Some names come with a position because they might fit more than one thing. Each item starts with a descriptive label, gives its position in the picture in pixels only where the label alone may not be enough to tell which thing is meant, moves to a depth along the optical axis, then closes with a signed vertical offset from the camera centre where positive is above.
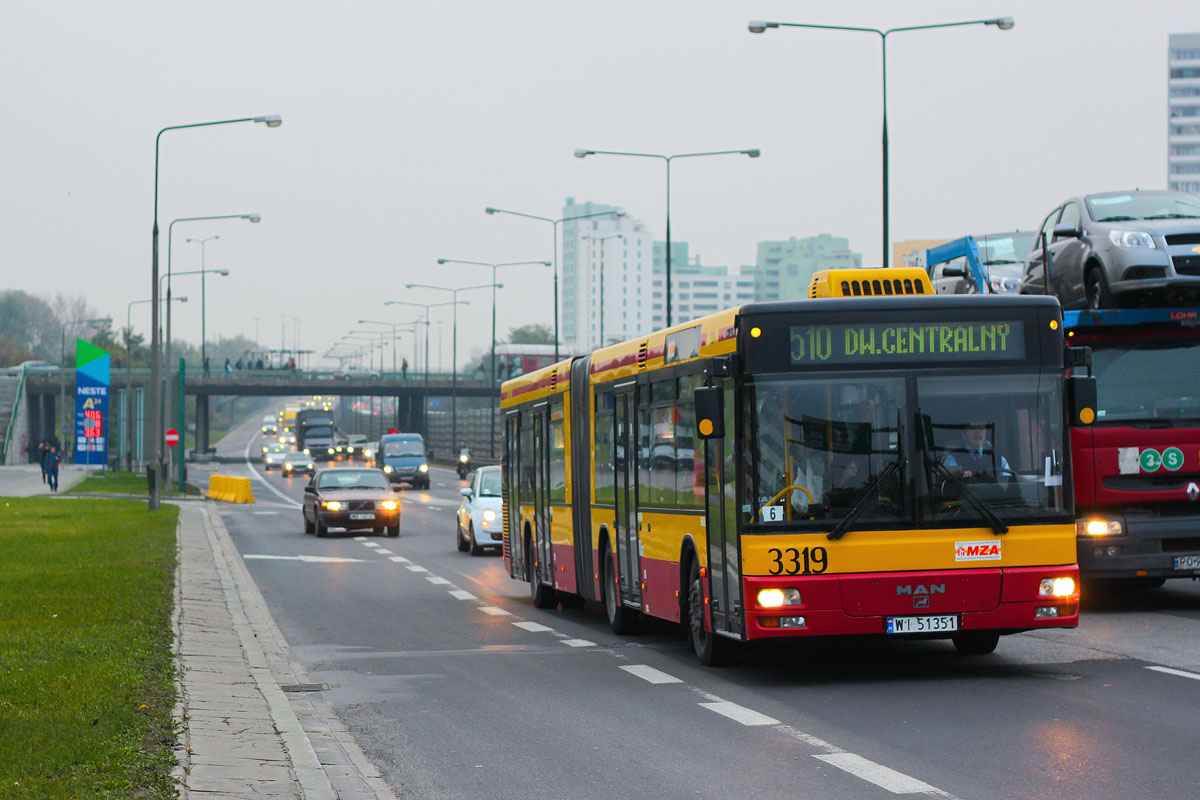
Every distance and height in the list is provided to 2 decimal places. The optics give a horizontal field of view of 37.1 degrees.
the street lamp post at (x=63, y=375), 100.19 +4.79
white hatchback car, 30.23 -1.00
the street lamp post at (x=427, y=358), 98.80 +6.63
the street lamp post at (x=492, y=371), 71.54 +3.97
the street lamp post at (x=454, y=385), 101.00 +4.16
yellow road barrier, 58.16 -1.08
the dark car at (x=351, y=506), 36.78 -1.03
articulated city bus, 11.62 -0.09
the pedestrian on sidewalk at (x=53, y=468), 62.22 -0.34
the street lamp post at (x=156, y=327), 45.25 +3.54
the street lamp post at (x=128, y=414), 87.21 +2.29
